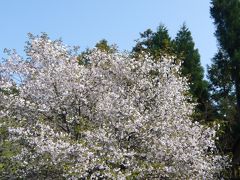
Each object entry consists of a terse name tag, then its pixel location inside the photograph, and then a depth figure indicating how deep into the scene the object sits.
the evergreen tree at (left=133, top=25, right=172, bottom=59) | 31.88
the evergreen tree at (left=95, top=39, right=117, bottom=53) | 19.09
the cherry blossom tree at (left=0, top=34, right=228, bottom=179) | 14.52
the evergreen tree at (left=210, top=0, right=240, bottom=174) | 31.85
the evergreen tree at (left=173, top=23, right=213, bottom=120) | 31.02
